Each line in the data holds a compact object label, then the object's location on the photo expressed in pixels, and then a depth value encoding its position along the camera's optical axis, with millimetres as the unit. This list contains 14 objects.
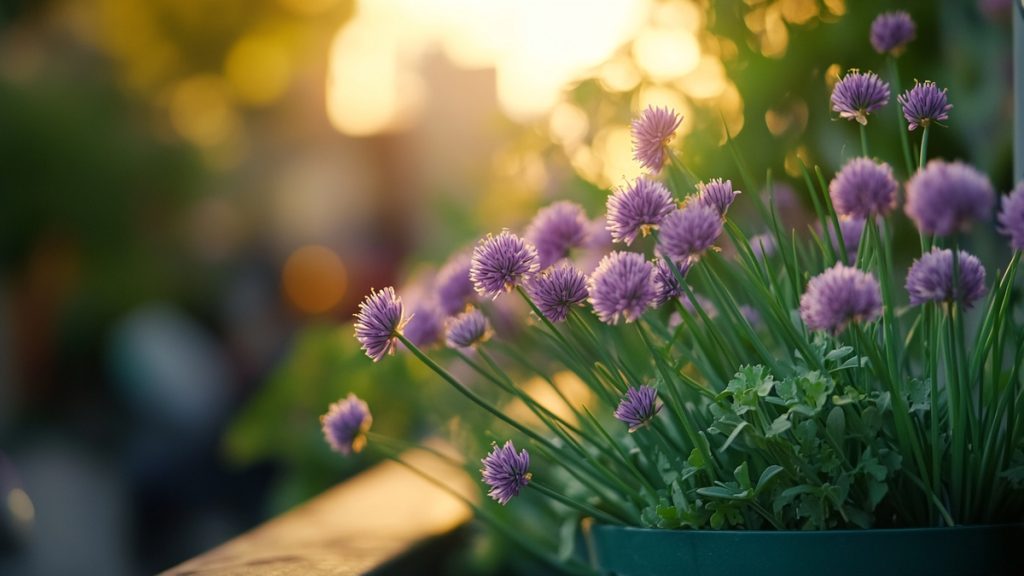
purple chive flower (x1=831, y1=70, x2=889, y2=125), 738
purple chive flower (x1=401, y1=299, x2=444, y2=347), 1016
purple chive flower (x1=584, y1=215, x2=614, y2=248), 1023
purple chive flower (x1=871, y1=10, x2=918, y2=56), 874
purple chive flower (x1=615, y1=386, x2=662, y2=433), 753
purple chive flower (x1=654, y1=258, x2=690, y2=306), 769
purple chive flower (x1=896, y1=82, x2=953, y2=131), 734
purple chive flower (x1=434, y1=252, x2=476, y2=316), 986
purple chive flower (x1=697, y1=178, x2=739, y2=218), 719
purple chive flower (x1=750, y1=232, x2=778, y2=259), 1012
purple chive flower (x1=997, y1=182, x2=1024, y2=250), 582
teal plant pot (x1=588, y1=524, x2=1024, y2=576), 721
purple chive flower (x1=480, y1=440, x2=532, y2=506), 769
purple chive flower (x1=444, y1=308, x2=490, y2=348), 864
